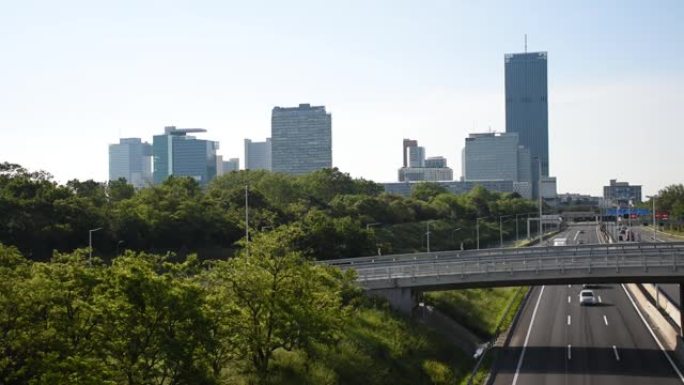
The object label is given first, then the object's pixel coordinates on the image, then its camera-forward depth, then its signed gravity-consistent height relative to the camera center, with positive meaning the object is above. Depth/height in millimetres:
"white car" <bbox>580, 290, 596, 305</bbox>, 65250 -7924
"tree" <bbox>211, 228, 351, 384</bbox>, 31844 -4056
